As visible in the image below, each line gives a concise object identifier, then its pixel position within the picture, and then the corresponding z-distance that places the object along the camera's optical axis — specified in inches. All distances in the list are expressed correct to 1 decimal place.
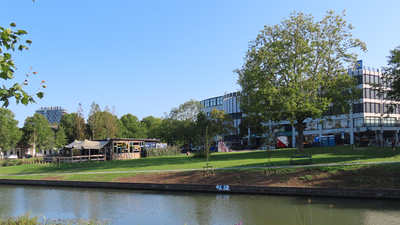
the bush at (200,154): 1609.3
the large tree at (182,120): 3058.6
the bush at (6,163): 1879.9
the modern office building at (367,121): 2787.9
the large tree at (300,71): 1396.4
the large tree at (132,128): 3555.1
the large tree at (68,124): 3262.3
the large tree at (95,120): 2388.0
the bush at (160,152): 2036.2
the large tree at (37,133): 3102.9
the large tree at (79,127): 2470.5
